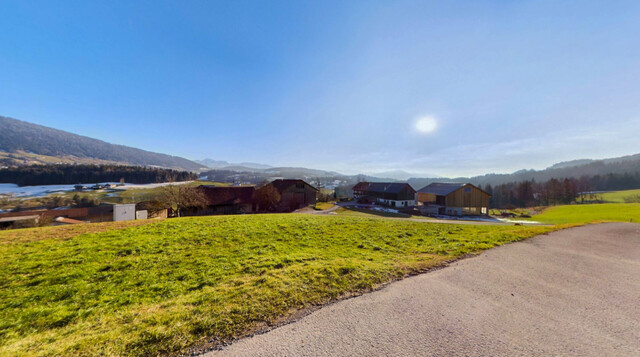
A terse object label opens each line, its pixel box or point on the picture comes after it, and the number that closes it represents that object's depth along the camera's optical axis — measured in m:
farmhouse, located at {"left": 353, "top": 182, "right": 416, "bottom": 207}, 57.31
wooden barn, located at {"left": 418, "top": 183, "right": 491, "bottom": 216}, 53.00
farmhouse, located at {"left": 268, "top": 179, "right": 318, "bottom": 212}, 48.12
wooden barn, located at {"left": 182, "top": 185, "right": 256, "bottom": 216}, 40.78
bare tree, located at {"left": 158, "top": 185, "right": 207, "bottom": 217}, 34.81
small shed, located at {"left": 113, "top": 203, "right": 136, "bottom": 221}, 30.12
